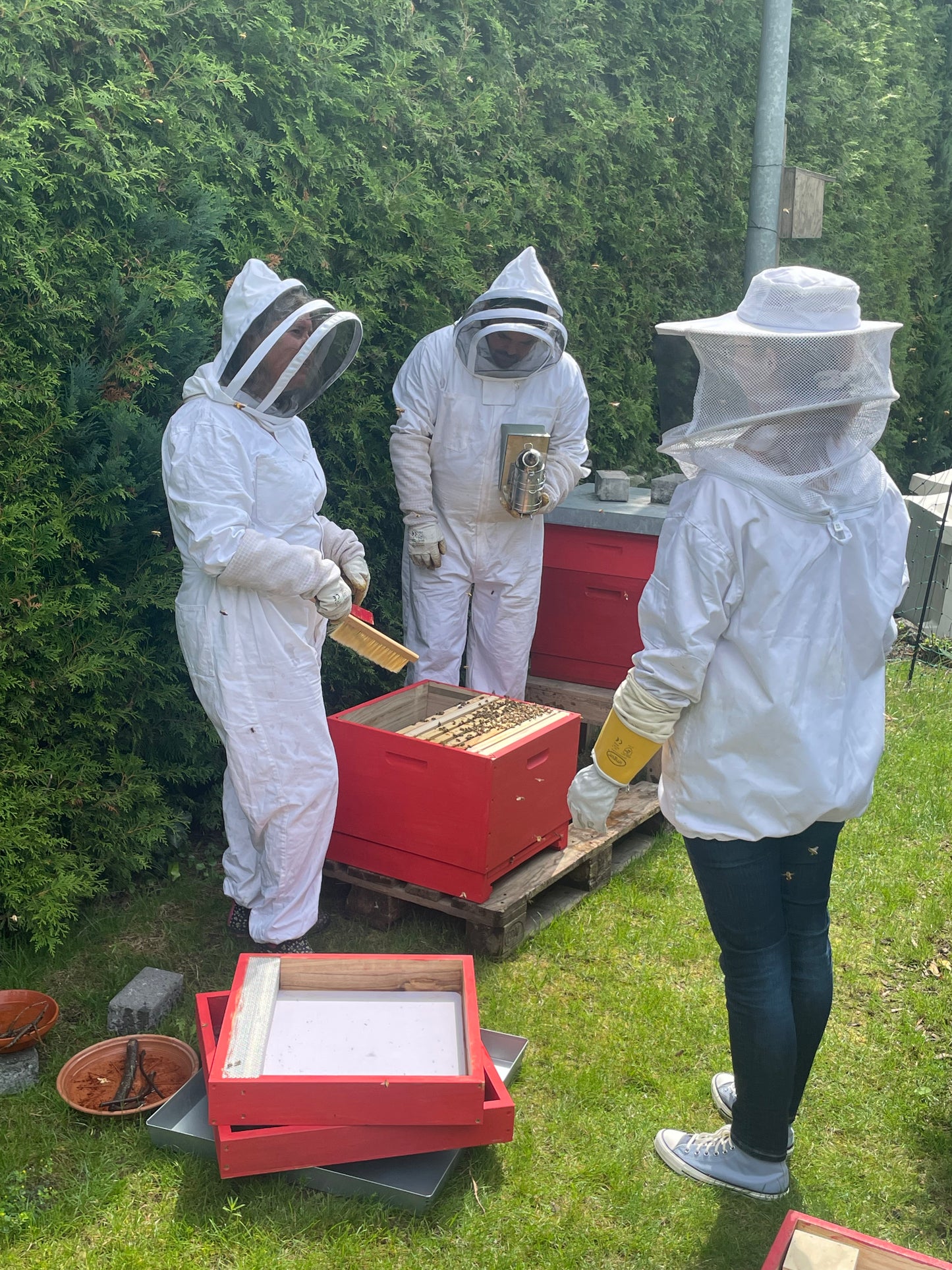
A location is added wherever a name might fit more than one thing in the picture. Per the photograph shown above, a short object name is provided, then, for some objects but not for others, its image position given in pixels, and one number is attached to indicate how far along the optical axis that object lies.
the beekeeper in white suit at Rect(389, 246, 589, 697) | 4.32
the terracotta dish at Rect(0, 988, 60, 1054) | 2.90
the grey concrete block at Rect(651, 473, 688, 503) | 5.00
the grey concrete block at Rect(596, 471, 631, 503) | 5.00
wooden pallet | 3.58
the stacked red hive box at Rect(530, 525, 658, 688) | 4.66
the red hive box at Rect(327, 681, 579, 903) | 3.46
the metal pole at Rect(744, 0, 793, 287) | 5.48
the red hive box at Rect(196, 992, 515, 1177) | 2.46
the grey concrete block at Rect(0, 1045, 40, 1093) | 2.87
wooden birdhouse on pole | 5.82
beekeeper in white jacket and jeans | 2.13
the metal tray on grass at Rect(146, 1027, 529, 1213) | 2.51
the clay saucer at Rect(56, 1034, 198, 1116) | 2.81
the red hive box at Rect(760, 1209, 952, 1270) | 1.92
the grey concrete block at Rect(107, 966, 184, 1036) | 3.09
